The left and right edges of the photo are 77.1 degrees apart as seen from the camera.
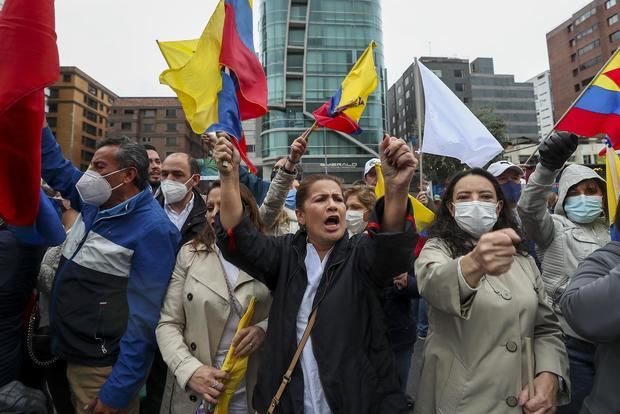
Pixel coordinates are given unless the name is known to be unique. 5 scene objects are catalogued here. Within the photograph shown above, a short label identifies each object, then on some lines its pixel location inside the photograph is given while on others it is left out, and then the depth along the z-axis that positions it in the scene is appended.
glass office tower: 41.19
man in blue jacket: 2.17
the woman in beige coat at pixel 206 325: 2.07
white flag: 3.40
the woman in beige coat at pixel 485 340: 1.64
